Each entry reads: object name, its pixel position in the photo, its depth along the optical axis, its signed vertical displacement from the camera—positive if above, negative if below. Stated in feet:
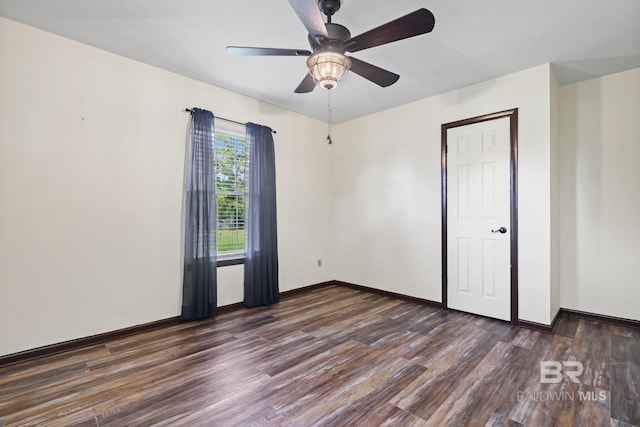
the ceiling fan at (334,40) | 5.58 +3.77
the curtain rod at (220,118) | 11.12 +4.04
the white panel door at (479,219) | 10.94 -0.10
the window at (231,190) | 12.24 +1.13
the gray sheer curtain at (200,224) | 10.87 -0.27
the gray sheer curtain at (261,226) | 12.67 -0.42
